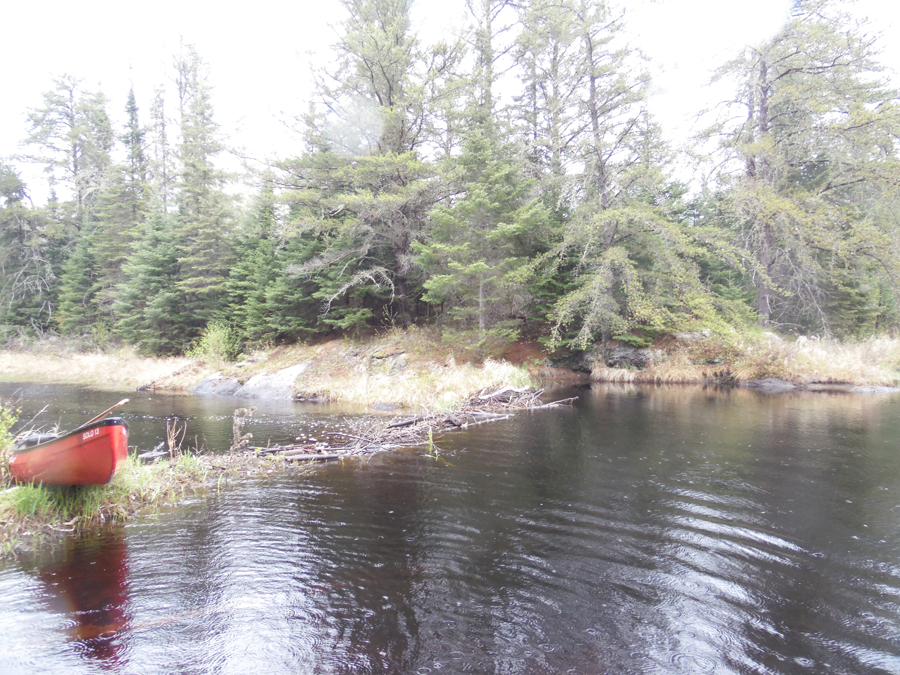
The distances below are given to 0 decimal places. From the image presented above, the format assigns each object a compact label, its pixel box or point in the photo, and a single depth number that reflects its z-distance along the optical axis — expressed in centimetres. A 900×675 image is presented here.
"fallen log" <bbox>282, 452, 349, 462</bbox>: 820
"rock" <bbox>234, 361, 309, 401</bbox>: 1766
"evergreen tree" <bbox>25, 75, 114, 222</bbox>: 3186
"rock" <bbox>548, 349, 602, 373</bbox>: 1998
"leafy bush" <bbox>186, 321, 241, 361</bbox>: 2283
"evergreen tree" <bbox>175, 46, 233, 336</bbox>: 2516
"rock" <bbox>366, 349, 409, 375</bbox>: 1775
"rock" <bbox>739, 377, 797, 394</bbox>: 1522
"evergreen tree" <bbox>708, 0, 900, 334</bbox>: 1600
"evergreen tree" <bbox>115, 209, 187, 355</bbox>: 2570
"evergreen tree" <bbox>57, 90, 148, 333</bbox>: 2988
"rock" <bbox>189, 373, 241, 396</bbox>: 1908
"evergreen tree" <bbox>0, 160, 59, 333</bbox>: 3067
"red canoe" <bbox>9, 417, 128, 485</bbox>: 504
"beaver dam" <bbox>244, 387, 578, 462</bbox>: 852
